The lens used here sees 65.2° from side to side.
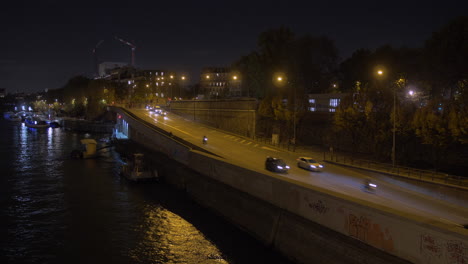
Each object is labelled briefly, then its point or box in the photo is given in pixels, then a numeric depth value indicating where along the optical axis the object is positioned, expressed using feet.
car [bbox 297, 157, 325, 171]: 106.83
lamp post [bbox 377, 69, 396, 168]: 102.58
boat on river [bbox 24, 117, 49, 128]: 439.63
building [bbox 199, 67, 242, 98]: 553.07
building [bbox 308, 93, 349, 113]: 202.49
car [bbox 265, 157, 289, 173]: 100.73
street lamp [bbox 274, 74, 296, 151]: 213.91
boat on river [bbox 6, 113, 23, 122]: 626.64
